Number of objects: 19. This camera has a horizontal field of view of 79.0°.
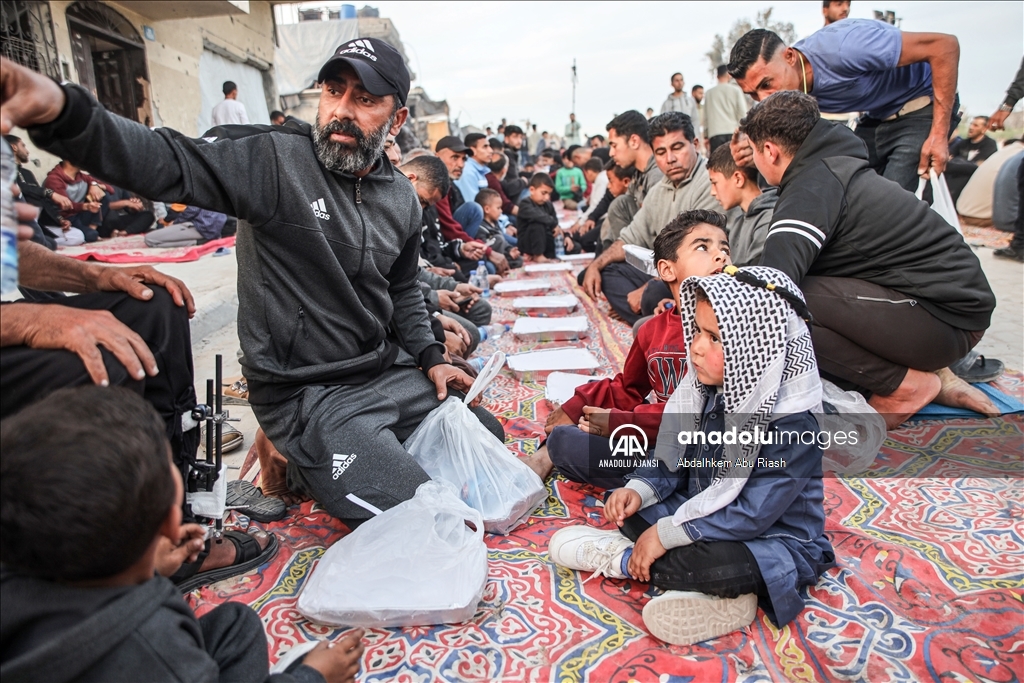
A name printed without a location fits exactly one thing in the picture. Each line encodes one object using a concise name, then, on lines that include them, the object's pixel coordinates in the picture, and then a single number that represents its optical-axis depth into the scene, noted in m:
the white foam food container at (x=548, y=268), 6.69
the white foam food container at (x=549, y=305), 4.88
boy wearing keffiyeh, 1.60
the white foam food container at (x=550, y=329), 4.19
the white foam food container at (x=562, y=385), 3.24
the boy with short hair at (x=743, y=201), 3.30
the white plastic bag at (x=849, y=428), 2.52
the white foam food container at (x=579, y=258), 7.24
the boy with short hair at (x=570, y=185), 13.08
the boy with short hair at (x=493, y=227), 7.00
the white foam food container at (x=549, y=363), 3.61
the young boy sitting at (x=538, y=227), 7.54
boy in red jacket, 2.33
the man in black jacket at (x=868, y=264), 2.60
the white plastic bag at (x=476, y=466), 2.14
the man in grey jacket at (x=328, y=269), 1.95
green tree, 23.39
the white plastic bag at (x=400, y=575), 1.59
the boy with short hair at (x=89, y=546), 0.91
